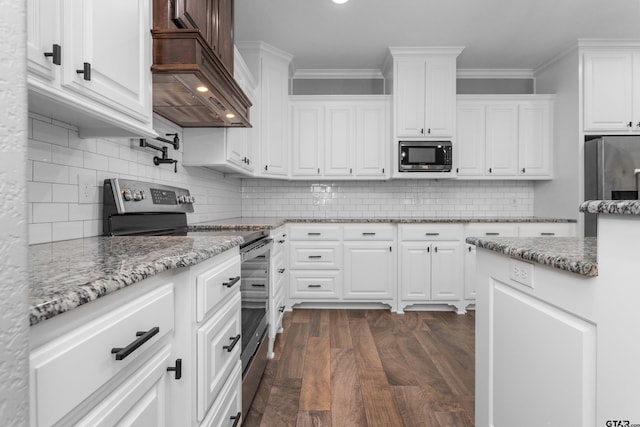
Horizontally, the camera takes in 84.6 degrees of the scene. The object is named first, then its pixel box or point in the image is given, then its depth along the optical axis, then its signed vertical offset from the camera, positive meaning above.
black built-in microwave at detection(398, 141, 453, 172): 3.61 +0.57
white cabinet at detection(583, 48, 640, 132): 3.42 +1.19
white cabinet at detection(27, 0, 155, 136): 0.89 +0.44
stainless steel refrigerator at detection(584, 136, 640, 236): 3.14 +0.41
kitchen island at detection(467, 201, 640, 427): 0.82 -0.34
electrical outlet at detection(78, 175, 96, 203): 1.49 +0.09
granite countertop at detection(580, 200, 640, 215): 0.78 +0.01
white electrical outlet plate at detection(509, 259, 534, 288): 1.16 -0.21
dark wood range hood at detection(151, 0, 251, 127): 1.47 +0.66
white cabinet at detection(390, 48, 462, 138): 3.61 +1.22
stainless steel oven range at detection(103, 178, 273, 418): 1.61 -0.11
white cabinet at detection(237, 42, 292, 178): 3.48 +1.06
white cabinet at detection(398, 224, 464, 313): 3.53 -0.51
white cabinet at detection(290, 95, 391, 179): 3.83 +0.81
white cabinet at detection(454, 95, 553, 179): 3.84 +0.82
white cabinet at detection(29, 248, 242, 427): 0.54 -0.31
